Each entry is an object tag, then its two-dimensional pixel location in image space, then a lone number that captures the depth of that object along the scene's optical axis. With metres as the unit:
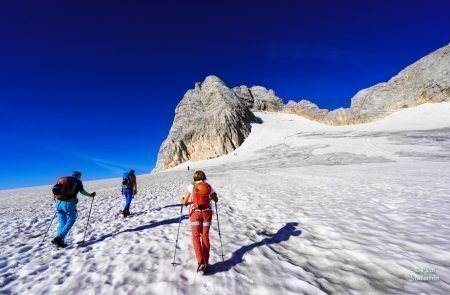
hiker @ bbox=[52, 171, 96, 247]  7.04
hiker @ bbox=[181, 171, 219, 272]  5.40
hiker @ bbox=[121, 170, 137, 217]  11.54
